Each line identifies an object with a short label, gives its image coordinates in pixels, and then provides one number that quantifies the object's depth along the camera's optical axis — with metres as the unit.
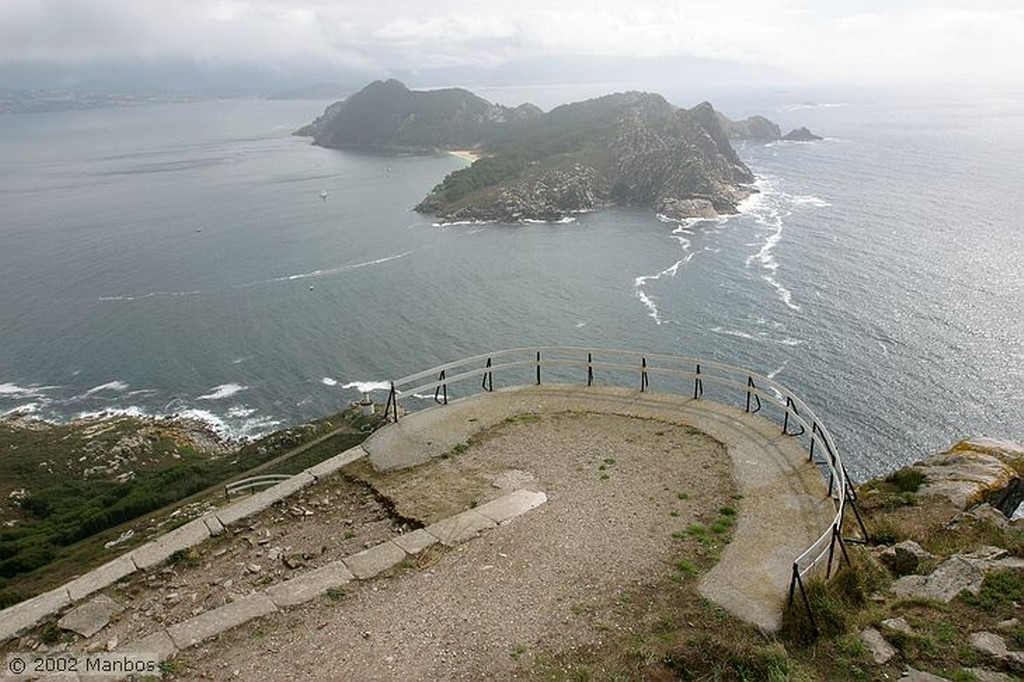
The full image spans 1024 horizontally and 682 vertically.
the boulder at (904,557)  11.99
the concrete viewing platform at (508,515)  11.02
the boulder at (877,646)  9.34
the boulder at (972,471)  15.77
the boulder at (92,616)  11.30
